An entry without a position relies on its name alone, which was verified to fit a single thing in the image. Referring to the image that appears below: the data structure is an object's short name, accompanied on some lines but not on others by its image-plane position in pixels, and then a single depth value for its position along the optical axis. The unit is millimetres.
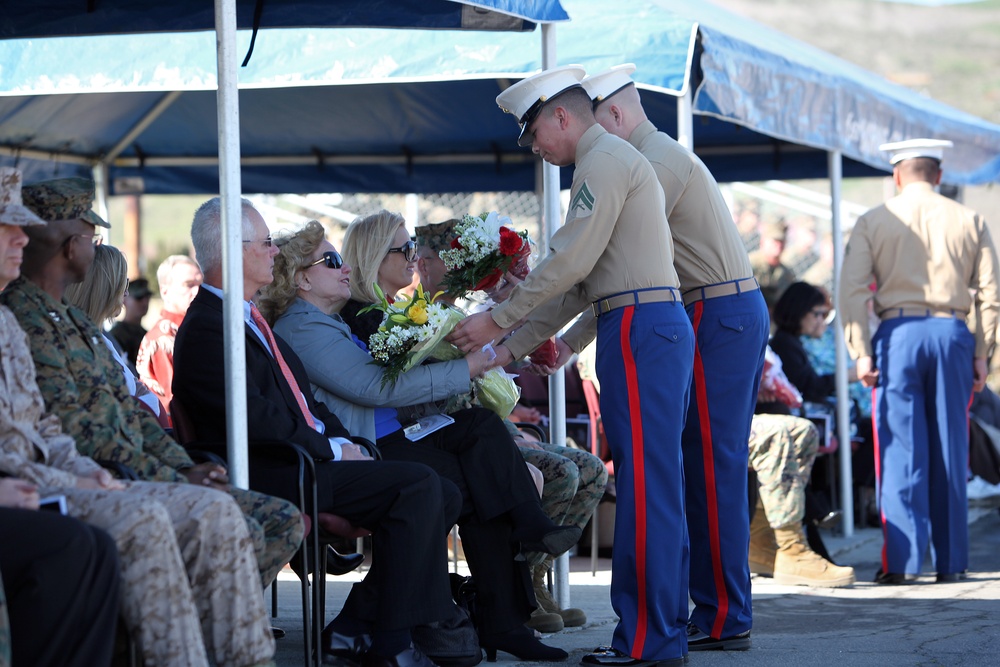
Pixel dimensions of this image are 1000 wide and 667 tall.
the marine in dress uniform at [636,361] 9117
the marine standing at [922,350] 13703
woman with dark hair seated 17234
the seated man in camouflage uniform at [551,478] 10758
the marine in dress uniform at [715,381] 10109
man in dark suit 8602
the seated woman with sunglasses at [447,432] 9594
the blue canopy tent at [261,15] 10437
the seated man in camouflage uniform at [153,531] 6559
